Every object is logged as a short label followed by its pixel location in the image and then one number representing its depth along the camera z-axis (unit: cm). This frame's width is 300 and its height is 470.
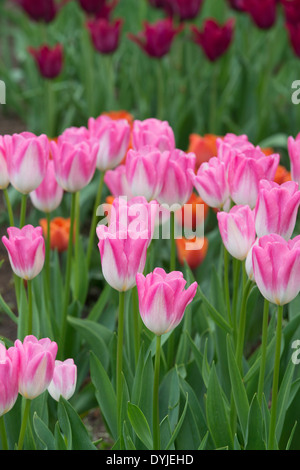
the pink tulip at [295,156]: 274
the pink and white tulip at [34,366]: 254
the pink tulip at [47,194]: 286
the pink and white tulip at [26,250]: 265
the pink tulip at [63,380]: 263
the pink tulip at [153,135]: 282
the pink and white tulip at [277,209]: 260
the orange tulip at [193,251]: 312
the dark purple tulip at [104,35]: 412
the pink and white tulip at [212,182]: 270
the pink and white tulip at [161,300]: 254
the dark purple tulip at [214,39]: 407
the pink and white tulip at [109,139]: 288
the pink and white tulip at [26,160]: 271
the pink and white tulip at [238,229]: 261
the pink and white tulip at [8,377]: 252
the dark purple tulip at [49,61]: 398
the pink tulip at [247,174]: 268
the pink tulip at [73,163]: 276
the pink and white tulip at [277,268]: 252
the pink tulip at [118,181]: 288
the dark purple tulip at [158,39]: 402
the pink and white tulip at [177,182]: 273
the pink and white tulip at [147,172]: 272
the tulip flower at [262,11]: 418
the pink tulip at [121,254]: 257
